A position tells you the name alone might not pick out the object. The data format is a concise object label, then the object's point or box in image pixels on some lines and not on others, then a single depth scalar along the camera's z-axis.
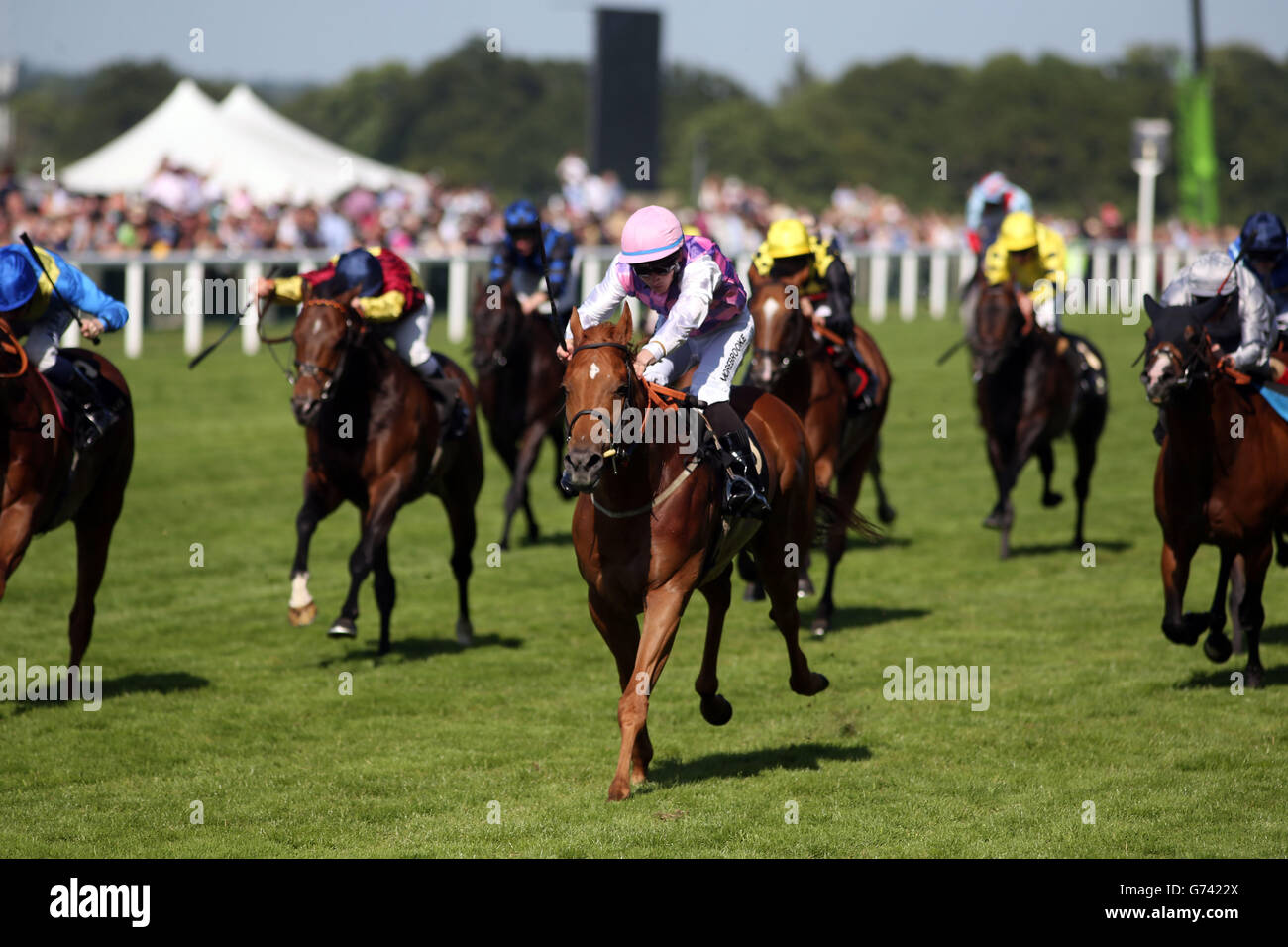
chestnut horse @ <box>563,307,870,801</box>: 5.47
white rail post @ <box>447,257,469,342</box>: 22.83
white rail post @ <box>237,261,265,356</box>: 20.61
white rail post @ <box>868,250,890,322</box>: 28.23
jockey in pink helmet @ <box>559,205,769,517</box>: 6.02
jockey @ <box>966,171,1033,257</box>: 15.28
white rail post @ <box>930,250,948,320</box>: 28.73
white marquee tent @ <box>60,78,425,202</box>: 31.77
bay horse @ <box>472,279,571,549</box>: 12.41
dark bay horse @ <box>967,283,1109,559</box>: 11.74
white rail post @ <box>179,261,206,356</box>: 20.38
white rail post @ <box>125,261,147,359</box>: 20.45
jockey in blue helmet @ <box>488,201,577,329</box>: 12.24
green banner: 32.06
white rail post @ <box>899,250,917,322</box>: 28.42
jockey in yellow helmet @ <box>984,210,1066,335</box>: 11.84
